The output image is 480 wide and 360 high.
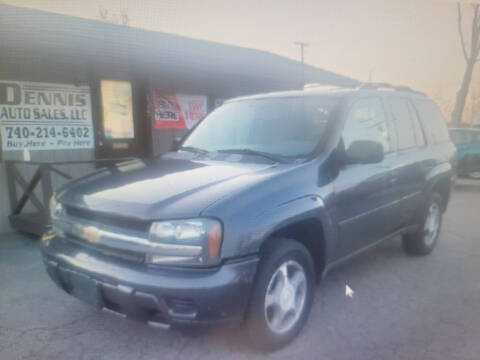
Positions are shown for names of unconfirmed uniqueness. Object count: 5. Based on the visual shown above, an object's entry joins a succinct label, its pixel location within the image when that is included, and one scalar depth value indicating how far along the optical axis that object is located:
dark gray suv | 2.33
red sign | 8.60
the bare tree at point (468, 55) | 21.08
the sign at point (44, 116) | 6.31
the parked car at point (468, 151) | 10.48
